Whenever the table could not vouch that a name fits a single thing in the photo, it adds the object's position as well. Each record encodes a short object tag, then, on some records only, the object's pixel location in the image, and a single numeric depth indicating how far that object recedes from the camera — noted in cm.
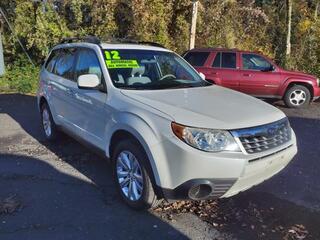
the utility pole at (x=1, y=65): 754
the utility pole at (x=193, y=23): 800
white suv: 229
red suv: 677
